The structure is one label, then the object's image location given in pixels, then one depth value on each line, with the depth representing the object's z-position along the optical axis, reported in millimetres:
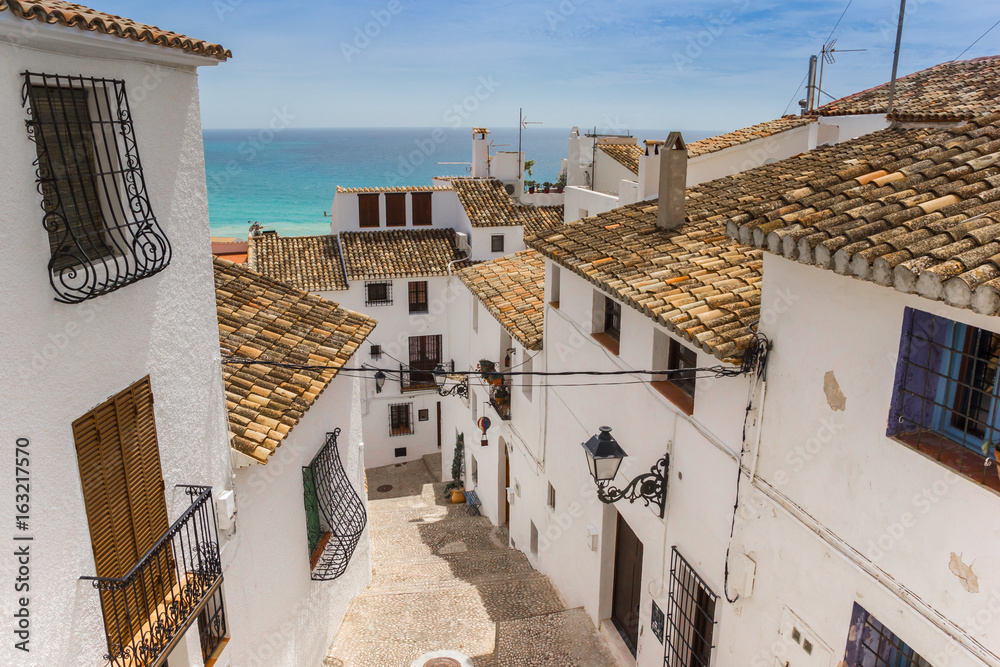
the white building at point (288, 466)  8289
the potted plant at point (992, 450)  4426
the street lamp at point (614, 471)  8055
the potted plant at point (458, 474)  21203
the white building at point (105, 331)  4344
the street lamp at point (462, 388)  15670
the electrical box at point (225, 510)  7176
